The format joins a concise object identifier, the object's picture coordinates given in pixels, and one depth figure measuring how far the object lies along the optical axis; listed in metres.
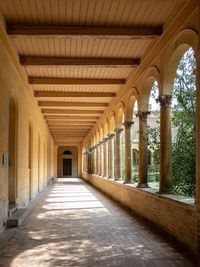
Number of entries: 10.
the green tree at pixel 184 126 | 4.80
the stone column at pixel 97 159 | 15.31
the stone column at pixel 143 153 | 6.59
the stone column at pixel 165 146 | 5.15
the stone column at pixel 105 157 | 12.48
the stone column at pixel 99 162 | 14.39
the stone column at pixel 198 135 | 3.67
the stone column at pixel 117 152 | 9.53
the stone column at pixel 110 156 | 11.20
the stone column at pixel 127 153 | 8.18
